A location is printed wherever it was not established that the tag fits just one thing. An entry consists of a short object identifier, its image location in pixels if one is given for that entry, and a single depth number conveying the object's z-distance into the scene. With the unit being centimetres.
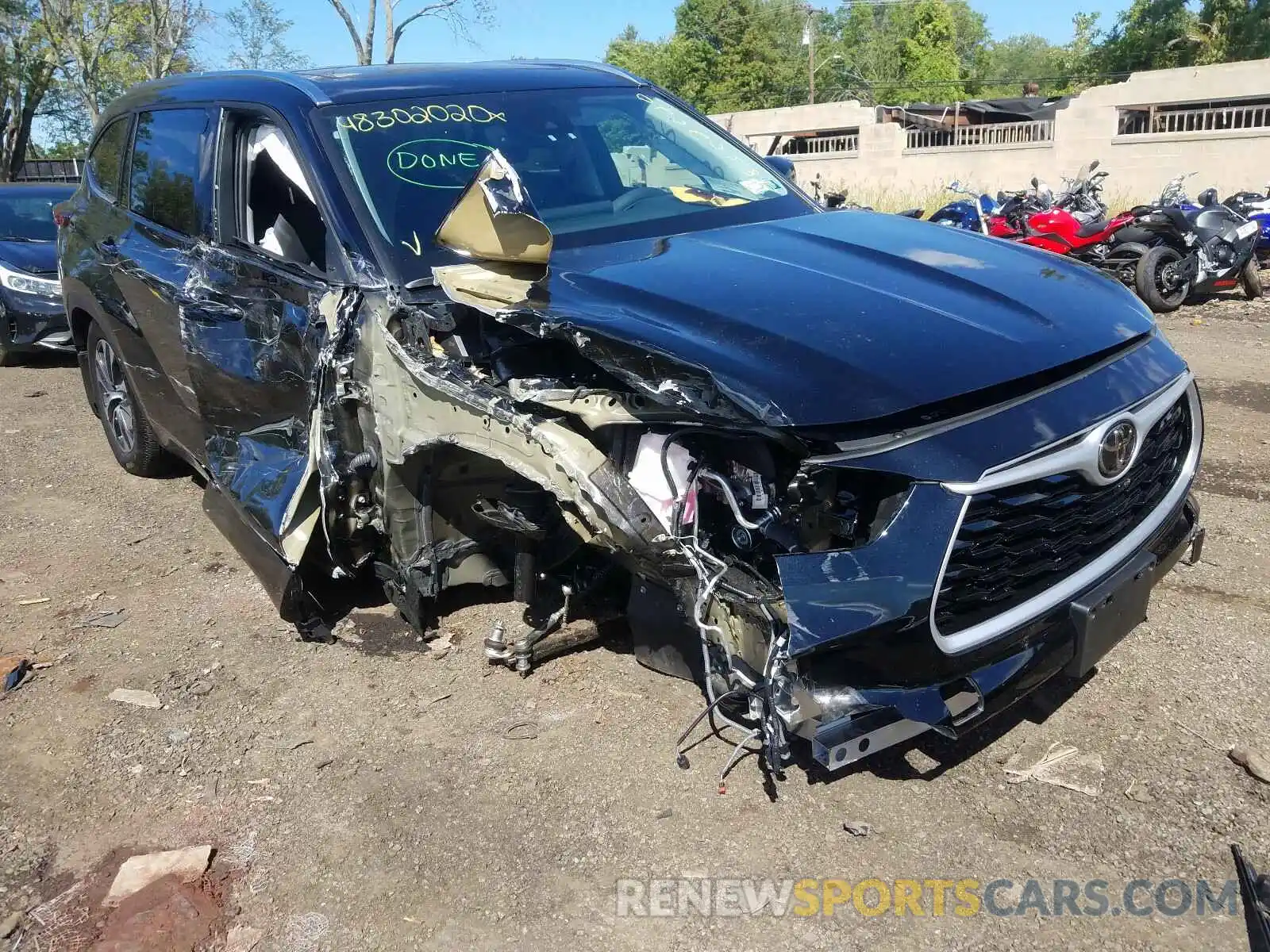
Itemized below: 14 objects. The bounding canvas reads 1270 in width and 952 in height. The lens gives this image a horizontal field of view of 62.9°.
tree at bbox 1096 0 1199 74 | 4369
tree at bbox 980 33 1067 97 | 7700
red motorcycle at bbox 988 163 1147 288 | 1016
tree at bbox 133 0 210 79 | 2511
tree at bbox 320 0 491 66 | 2314
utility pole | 5041
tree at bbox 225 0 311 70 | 2892
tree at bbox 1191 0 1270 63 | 3878
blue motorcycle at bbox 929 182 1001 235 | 1183
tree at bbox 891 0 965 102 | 6141
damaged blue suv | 230
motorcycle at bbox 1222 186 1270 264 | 1131
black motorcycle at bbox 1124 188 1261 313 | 945
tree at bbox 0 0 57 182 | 2581
